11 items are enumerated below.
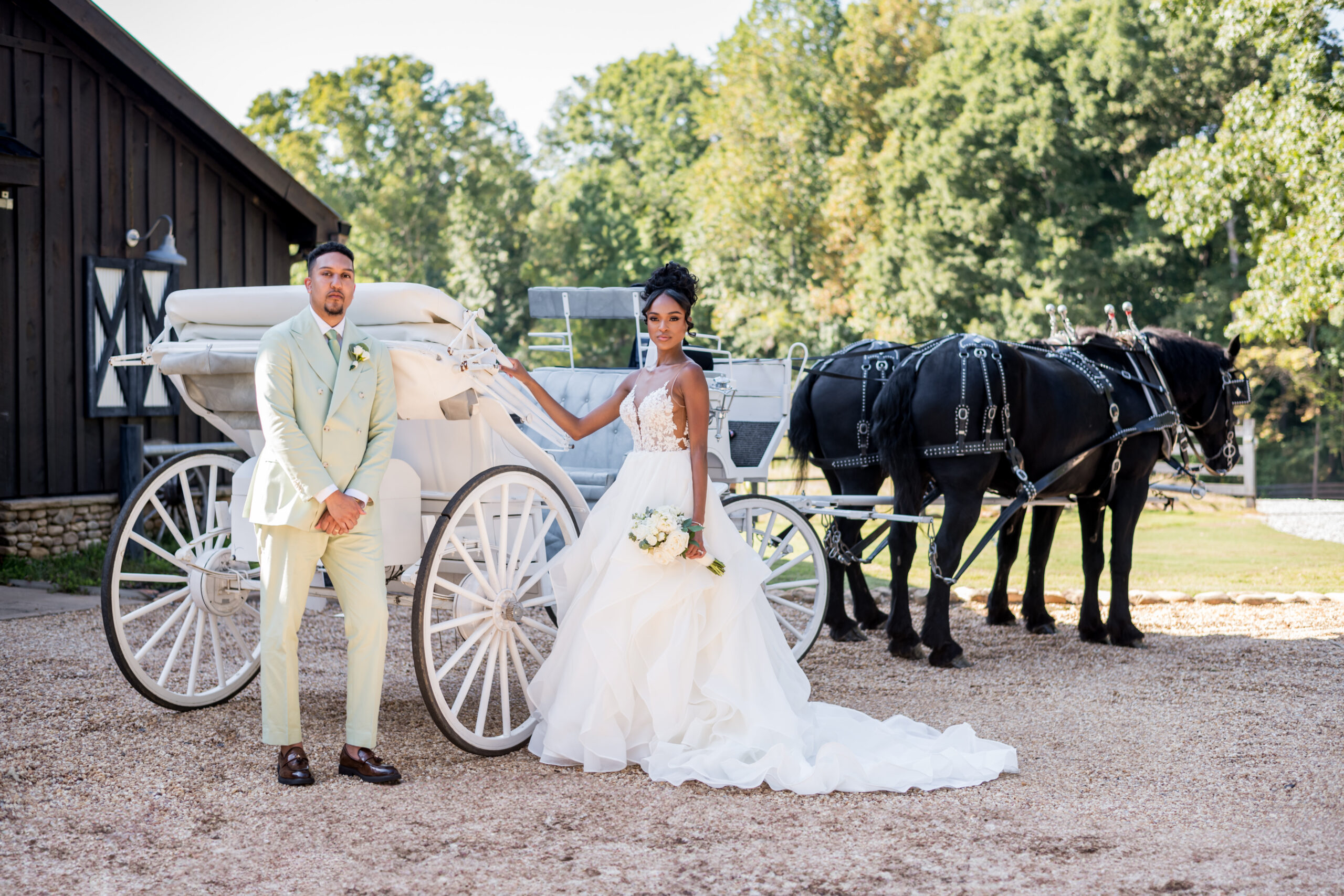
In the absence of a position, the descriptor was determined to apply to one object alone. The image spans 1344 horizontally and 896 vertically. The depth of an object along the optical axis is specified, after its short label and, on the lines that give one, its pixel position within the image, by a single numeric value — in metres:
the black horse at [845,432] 7.18
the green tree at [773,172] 29.58
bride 4.27
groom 4.00
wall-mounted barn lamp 10.06
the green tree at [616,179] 33.44
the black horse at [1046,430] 6.40
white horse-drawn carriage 4.39
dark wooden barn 9.38
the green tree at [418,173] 31.48
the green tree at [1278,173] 11.52
